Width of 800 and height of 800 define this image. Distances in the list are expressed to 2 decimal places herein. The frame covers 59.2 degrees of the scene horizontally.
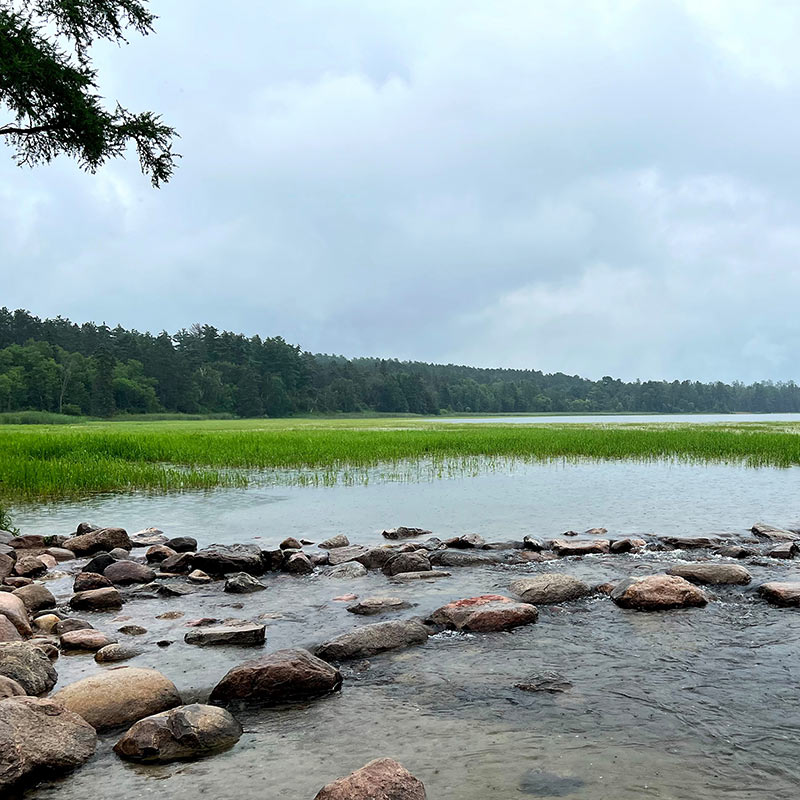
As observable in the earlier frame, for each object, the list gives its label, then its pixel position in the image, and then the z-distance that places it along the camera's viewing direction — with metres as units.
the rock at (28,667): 5.71
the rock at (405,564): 10.72
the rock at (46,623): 7.68
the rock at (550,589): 8.84
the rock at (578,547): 12.01
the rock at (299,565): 10.80
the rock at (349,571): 10.60
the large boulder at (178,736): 4.81
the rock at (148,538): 13.03
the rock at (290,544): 12.50
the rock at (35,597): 8.52
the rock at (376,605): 8.48
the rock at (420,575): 10.24
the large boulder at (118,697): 5.33
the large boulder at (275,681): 5.81
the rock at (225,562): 10.65
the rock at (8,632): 6.68
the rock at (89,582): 9.46
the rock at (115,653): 6.80
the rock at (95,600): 8.81
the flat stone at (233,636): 7.25
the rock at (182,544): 12.43
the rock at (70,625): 7.63
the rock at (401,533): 14.37
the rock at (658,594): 8.41
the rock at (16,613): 7.27
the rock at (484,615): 7.65
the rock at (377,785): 3.93
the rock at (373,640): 6.83
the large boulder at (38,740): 4.35
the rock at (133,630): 7.69
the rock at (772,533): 13.45
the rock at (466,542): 12.82
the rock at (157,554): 11.62
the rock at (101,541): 12.45
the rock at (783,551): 11.54
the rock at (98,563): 10.57
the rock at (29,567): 10.36
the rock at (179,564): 10.80
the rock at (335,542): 12.95
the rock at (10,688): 5.21
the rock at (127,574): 10.13
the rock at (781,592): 8.51
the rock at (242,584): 9.68
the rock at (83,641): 7.10
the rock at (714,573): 9.59
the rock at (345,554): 11.62
